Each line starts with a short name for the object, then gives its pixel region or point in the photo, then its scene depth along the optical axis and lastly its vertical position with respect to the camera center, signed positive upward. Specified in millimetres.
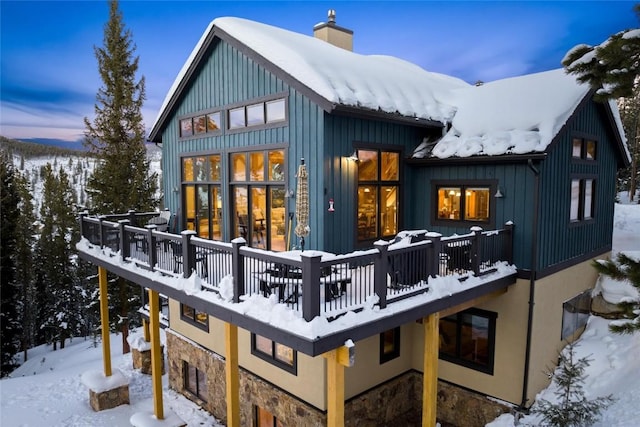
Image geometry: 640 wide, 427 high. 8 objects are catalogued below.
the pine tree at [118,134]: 17094 +2120
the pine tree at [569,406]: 7121 -4254
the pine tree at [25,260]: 25172 -5157
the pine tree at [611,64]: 4297 +1407
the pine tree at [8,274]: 19922 -4788
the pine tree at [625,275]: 4137 -1010
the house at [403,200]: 7793 -417
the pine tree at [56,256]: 26297 -5062
